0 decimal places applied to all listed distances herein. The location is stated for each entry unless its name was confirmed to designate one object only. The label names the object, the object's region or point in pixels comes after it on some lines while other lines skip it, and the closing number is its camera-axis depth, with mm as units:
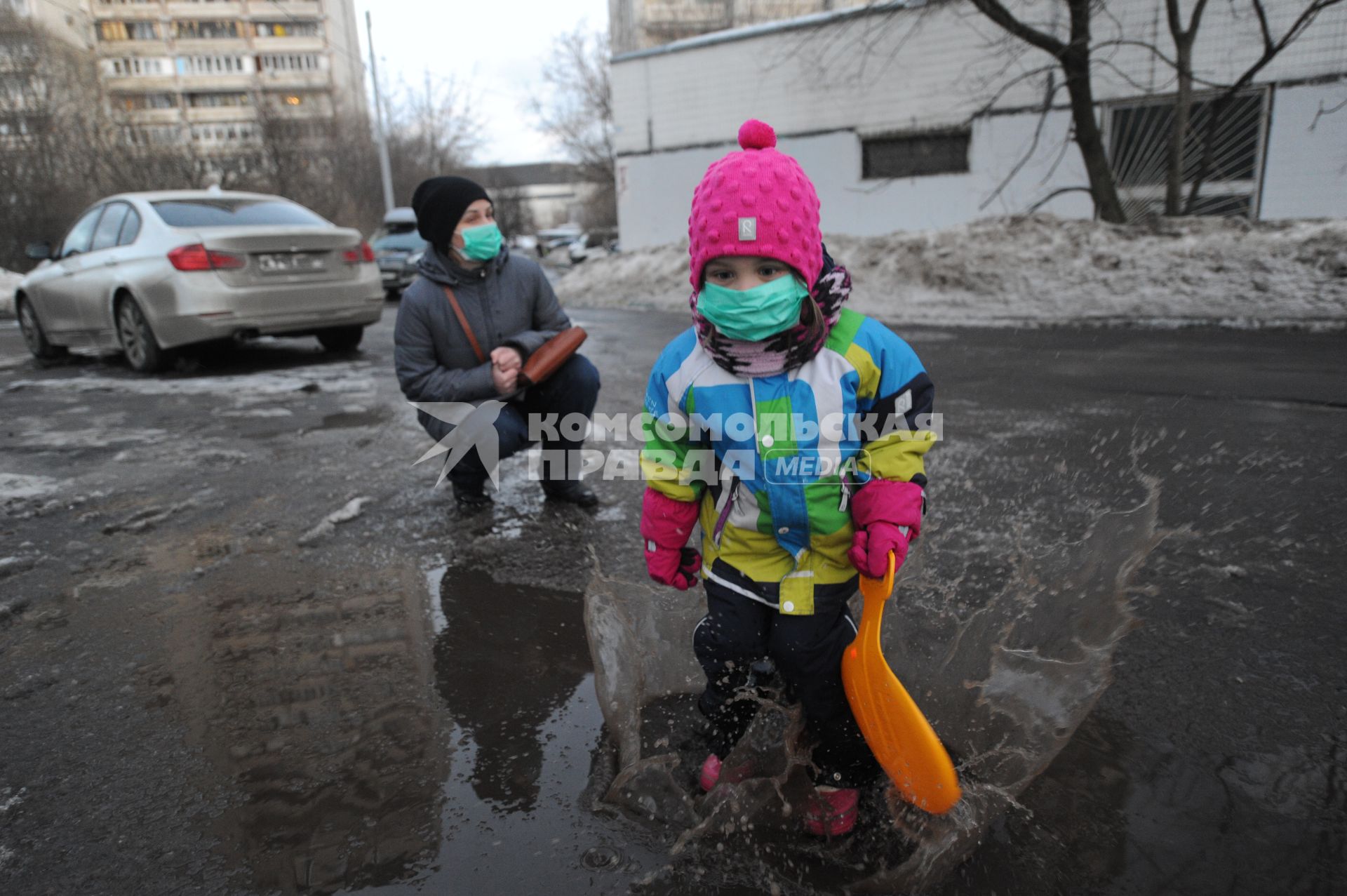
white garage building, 11609
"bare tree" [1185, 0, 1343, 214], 9531
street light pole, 29375
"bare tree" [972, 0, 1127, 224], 10852
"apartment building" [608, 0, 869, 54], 43719
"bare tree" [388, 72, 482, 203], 39625
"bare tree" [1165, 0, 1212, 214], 10586
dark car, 16719
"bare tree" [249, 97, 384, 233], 28047
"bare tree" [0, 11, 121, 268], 19250
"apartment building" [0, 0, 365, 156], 66500
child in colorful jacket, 1766
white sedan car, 7305
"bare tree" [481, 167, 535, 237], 47906
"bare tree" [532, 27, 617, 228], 39938
